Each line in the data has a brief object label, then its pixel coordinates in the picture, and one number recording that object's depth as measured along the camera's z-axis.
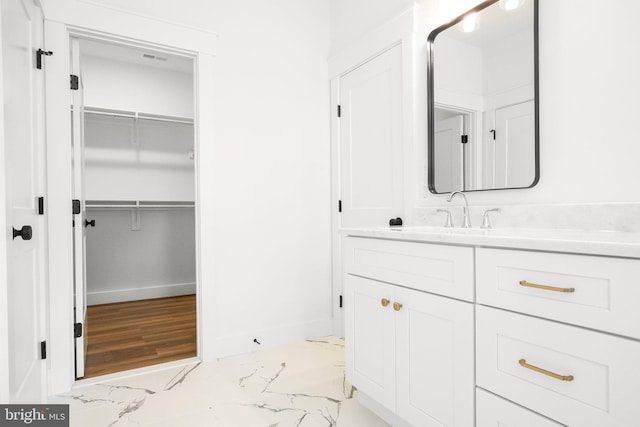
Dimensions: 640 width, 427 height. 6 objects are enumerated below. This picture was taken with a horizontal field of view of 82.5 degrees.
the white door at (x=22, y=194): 1.29
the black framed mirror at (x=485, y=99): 1.63
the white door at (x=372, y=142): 2.32
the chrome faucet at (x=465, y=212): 1.84
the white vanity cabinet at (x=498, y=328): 0.85
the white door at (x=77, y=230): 2.10
